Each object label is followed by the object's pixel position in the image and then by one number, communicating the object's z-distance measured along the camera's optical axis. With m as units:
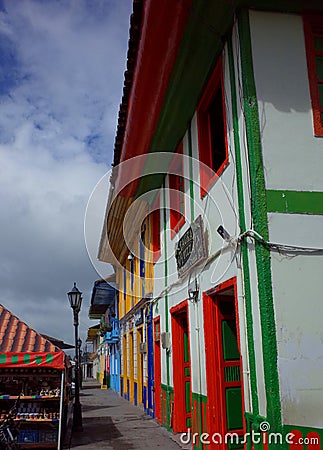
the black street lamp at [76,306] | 12.64
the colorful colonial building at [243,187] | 5.25
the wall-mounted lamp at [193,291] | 8.07
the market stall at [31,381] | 8.75
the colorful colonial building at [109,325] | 23.41
